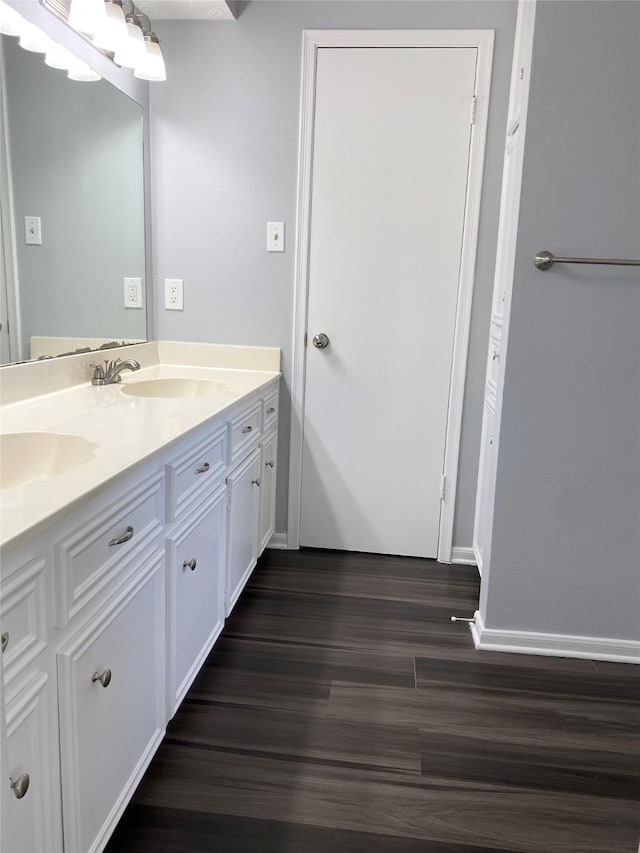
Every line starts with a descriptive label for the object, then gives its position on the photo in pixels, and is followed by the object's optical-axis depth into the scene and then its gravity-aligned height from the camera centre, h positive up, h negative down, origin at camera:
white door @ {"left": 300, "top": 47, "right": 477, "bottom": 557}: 2.51 +0.01
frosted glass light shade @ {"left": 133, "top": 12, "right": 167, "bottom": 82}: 2.22 +0.75
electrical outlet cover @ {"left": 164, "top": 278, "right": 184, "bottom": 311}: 2.75 -0.06
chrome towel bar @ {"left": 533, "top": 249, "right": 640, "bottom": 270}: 1.85 +0.10
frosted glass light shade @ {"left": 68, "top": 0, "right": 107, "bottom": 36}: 1.89 +0.77
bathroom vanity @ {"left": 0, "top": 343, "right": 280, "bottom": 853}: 0.93 -0.57
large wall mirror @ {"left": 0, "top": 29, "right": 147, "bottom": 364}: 1.70 +0.21
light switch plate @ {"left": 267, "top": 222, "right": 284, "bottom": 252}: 2.66 +0.20
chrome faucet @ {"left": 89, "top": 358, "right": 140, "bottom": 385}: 2.14 -0.31
